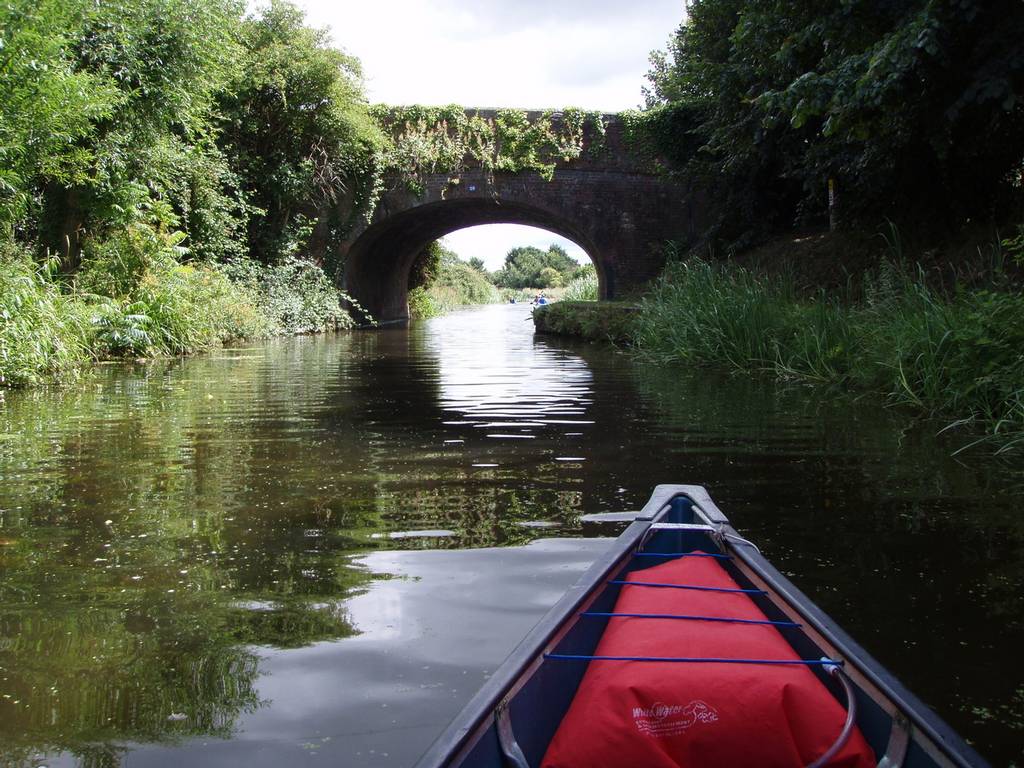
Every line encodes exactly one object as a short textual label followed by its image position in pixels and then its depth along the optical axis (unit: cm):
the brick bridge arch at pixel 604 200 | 1947
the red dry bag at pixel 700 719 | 154
